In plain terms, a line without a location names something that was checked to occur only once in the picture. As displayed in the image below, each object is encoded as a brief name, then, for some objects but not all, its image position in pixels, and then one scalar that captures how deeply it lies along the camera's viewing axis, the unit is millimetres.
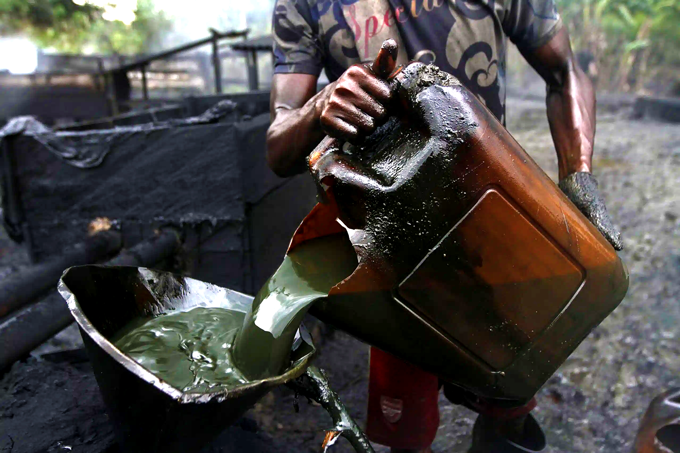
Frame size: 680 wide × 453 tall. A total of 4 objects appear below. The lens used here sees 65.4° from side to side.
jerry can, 1203
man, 1802
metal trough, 1061
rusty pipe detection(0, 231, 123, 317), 2311
